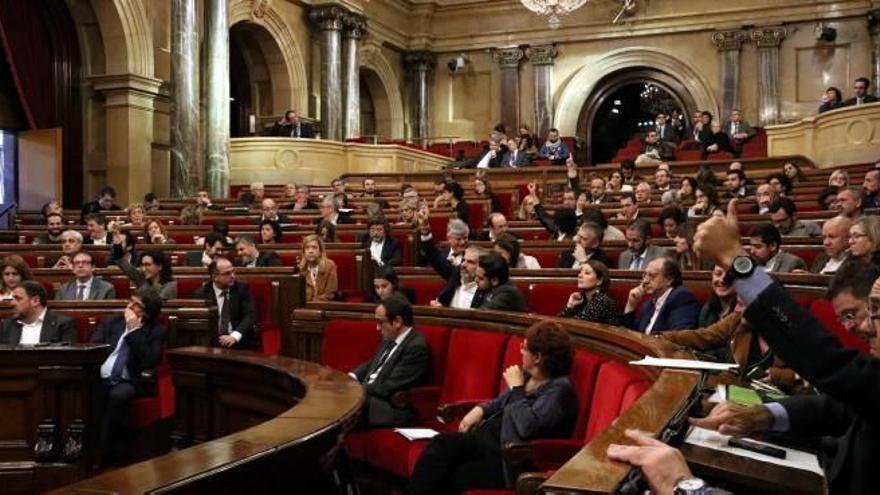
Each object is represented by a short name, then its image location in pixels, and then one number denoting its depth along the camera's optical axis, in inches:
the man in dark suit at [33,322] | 184.4
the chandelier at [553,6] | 587.8
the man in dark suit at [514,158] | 532.4
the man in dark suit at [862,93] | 471.1
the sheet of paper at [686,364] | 84.0
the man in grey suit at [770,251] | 179.5
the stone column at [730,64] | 702.5
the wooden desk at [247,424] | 68.2
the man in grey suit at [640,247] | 217.3
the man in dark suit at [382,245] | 279.6
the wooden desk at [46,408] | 161.8
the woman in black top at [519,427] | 116.9
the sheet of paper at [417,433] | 142.7
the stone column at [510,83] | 771.4
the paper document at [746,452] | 63.7
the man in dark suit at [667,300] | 157.9
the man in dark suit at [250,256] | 263.9
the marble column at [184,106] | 479.8
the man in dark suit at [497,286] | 174.1
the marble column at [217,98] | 506.9
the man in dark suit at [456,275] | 198.7
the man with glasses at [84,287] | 229.9
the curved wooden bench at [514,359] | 67.1
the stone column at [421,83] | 796.6
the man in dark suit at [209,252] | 262.7
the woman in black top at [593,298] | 166.2
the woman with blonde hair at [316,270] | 249.6
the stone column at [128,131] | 500.7
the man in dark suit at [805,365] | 63.1
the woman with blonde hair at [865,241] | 148.8
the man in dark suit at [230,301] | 217.3
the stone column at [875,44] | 648.4
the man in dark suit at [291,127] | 590.2
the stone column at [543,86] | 761.6
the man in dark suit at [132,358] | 176.4
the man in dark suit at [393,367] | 152.1
